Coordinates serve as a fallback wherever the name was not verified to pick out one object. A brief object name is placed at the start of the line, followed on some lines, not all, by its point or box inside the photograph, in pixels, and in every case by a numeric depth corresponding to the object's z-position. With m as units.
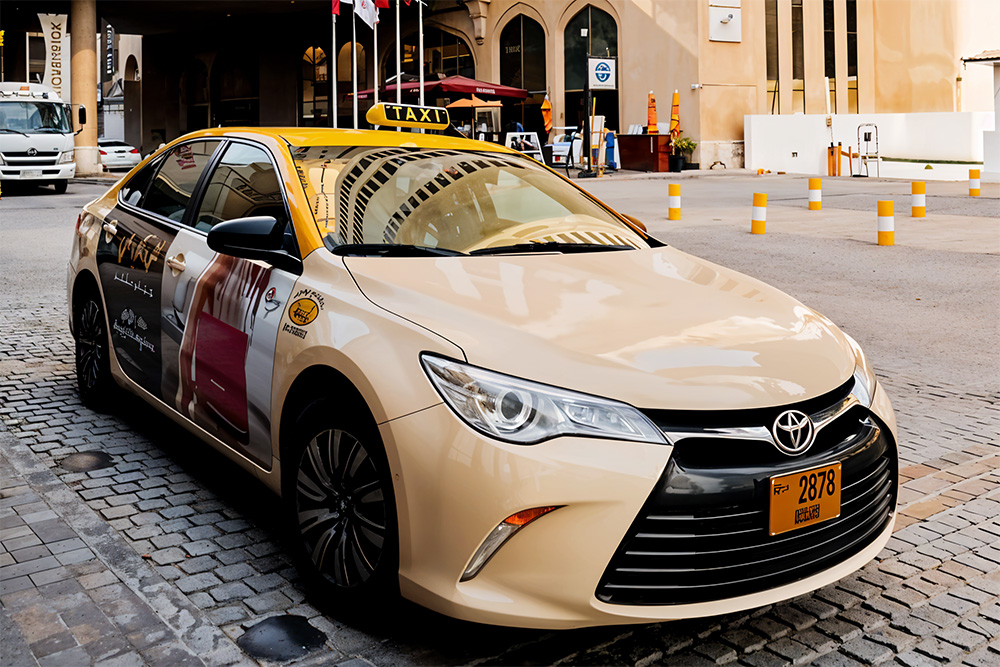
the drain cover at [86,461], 5.01
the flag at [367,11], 26.86
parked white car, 44.41
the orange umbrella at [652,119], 34.38
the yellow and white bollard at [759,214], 15.19
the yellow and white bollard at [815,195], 19.02
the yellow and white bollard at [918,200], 17.36
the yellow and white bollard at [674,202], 17.61
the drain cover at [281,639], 3.16
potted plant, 34.19
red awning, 32.84
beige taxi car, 2.79
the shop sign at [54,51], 39.34
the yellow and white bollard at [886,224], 13.73
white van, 27.42
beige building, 36.22
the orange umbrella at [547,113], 35.62
